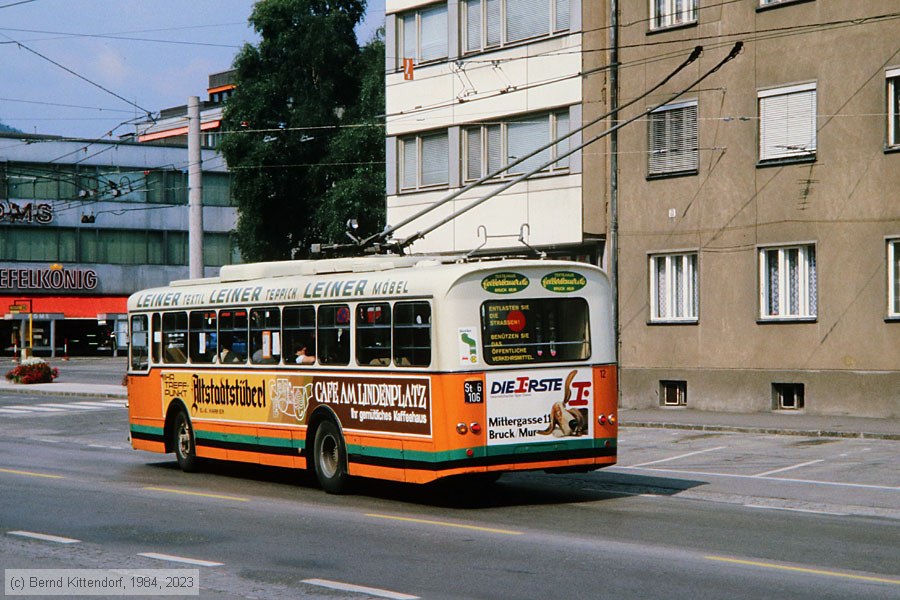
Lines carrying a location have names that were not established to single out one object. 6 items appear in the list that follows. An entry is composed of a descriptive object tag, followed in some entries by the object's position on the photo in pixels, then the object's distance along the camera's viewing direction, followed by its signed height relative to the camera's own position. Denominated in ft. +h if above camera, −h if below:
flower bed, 157.85 -4.44
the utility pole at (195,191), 113.60 +11.92
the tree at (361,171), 174.81 +20.87
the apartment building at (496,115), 106.11 +17.65
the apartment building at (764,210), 88.33 +8.24
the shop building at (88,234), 269.85 +20.05
